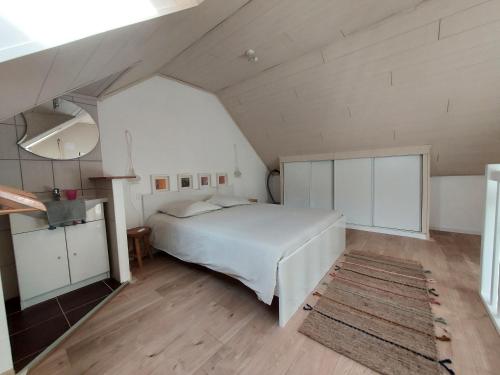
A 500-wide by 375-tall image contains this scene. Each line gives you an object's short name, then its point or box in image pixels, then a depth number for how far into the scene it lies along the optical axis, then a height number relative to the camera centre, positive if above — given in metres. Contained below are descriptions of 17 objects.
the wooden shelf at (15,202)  0.82 -0.08
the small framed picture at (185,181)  3.35 -0.09
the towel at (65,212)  1.81 -0.28
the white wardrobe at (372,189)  3.32 -0.37
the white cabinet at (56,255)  1.75 -0.68
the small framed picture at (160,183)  3.03 -0.08
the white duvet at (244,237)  1.63 -0.59
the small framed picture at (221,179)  4.01 -0.09
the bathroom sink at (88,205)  1.78 -0.25
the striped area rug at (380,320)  1.26 -1.14
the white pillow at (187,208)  2.71 -0.44
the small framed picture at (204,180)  3.67 -0.09
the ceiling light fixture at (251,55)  2.56 +1.48
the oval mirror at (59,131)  2.04 +0.52
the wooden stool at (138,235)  2.49 -0.69
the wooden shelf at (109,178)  2.07 +0.01
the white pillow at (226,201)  3.32 -0.43
